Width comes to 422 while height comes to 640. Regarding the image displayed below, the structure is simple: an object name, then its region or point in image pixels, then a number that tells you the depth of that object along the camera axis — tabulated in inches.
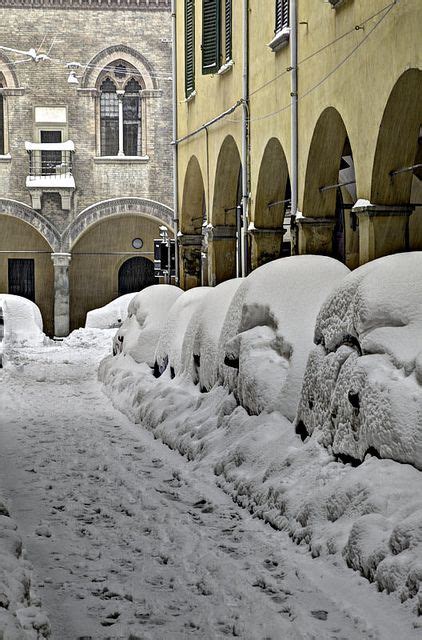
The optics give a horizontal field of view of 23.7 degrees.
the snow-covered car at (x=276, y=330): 376.8
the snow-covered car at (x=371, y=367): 272.1
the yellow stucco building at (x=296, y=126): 437.4
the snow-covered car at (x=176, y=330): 561.6
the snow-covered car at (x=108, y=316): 1154.7
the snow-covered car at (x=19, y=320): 1053.2
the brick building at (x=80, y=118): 1245.1
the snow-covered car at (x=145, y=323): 653.9
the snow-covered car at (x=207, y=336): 478.6
